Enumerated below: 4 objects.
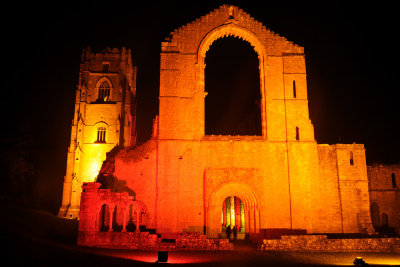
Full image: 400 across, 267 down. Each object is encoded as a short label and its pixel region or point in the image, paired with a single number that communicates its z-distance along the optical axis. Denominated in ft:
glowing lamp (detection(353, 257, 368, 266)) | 43.58
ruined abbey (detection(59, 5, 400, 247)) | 66.80
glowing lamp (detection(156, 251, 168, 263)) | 44.24
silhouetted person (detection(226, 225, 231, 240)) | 72.64
